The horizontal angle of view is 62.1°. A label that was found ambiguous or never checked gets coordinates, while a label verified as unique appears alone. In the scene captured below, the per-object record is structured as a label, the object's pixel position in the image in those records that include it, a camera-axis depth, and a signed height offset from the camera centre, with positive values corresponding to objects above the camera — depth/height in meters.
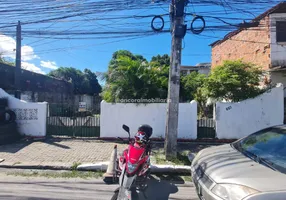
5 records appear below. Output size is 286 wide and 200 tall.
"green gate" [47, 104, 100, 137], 9.48 -0.90
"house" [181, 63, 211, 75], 30.16 +4.75
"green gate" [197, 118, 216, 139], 9.10 -0.88
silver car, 2.52 -0.79
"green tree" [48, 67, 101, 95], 38.85 +4.23
